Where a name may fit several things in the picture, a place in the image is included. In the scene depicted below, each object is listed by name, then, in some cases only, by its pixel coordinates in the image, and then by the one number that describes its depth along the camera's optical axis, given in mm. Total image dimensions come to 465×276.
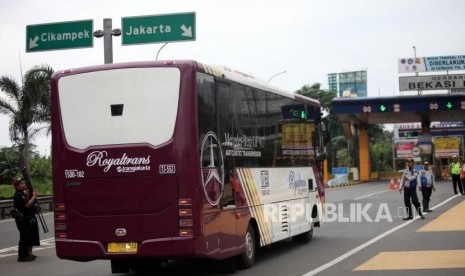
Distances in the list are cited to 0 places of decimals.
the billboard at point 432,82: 48812
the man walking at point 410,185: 19891
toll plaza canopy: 48294
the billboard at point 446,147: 67000
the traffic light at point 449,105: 48094
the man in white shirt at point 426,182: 21688
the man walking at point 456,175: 31875
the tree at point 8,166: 46941
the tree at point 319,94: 86312
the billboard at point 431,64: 59500
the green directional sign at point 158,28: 18125
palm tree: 35969
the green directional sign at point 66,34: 18828
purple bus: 9766
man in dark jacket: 14016
